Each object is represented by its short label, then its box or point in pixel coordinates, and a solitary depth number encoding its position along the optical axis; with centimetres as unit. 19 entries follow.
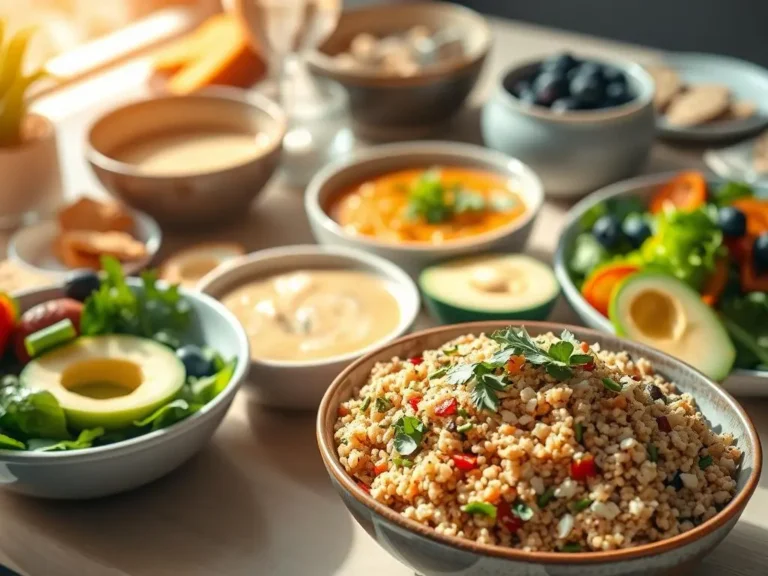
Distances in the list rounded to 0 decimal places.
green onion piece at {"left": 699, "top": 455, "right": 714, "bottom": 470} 102
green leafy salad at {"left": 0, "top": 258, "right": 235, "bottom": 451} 116
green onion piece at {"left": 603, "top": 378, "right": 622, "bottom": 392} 104
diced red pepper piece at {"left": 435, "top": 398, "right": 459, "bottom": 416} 104
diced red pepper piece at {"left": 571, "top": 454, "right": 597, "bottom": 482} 97
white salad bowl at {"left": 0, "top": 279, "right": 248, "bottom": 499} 110
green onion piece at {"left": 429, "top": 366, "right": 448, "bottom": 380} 111
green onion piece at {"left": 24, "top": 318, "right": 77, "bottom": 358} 127
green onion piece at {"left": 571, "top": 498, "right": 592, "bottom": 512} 95
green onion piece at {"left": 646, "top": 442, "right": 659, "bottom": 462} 100
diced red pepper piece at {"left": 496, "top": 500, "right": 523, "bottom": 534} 95
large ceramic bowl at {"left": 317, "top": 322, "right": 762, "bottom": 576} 90
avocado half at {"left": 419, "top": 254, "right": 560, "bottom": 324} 144
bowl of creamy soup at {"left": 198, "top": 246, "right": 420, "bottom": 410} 133
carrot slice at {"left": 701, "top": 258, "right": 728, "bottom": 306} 149
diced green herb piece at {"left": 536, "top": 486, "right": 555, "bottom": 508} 96
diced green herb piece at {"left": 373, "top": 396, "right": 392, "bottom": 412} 110
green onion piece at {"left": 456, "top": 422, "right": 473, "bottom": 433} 101
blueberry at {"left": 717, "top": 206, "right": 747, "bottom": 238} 153
